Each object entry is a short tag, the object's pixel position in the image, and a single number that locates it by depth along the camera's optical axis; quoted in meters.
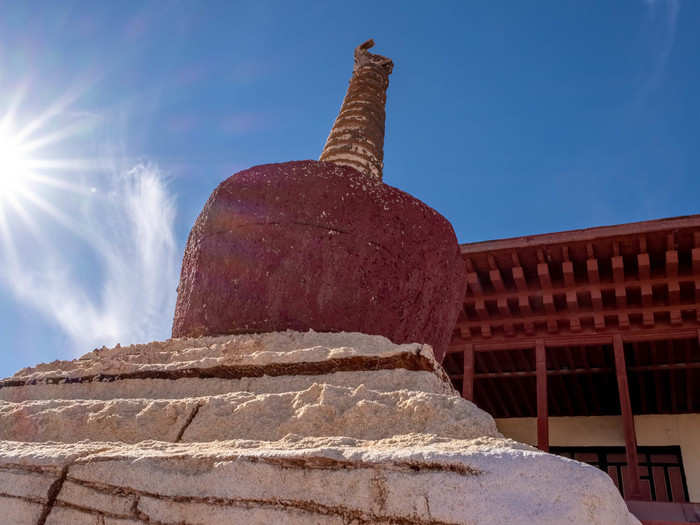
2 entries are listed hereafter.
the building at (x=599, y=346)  5.35
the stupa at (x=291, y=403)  0.95
